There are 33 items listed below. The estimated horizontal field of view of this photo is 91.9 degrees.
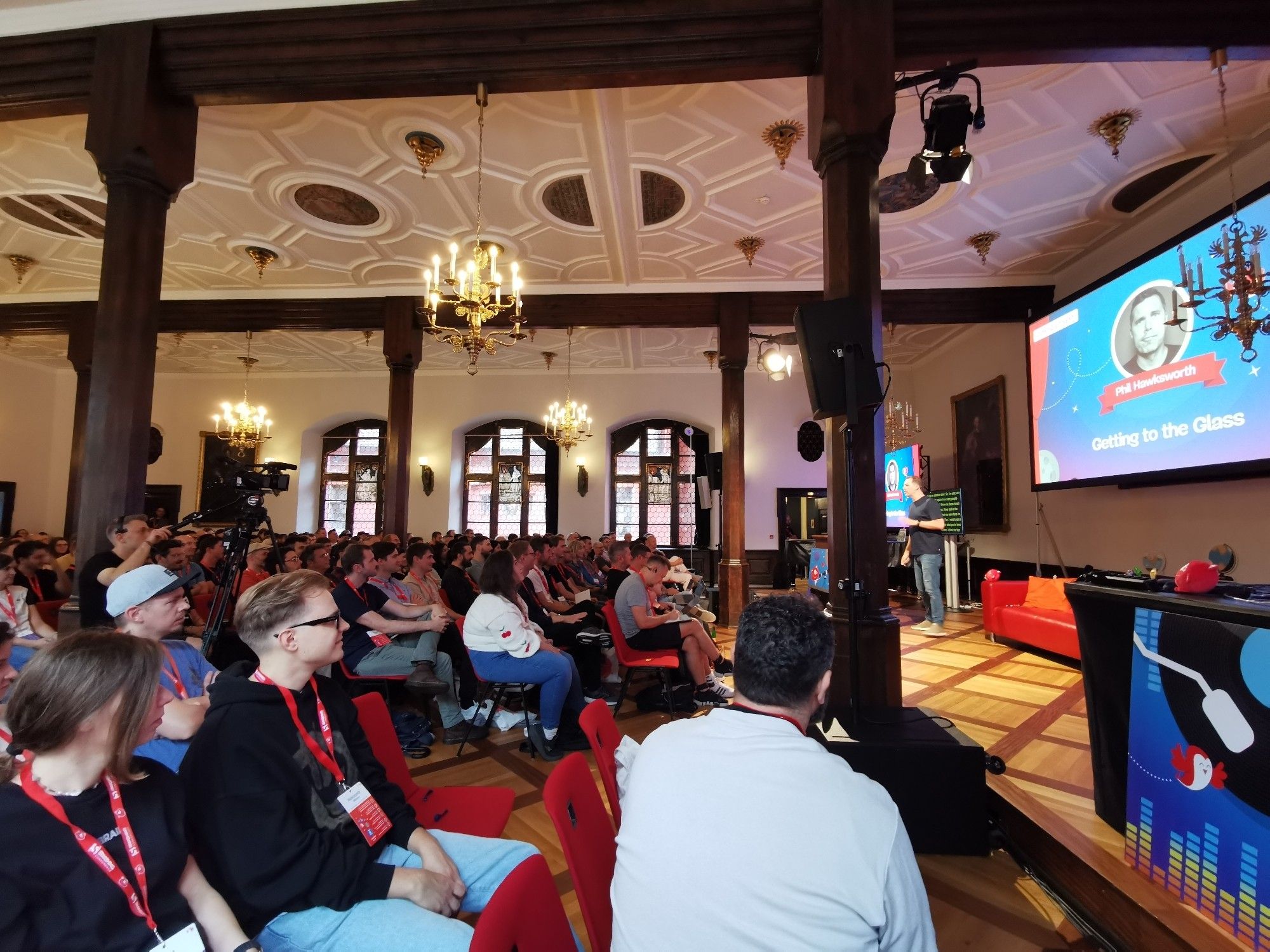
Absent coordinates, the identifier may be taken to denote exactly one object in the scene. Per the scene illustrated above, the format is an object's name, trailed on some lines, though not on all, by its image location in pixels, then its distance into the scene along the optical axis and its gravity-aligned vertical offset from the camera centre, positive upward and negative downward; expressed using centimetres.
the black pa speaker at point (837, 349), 257 +70
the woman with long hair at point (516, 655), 329 -78
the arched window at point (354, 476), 1254 +68
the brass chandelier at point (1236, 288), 332 +132
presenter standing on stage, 692 -31
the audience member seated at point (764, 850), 84 -48
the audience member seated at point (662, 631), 409 -79
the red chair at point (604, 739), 154 -61
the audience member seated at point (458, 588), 496 -63
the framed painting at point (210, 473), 1207 +68
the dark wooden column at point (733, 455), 746 +72
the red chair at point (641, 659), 388 -93
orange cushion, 566 -73
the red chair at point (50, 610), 480 -82
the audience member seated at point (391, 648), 351 -81
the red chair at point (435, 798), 186 -93
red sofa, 513 -94
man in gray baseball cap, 176 -48
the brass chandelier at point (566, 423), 1020 +153
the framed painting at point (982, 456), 830 +89
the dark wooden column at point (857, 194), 289 +160
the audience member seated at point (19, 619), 304 -61
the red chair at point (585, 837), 114 -67
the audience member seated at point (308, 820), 125 -69
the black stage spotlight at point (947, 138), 340 +216
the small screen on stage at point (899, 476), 938 +65
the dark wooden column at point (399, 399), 756 +136
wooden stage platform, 185 -122
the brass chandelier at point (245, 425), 974 +136
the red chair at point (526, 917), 79 -57
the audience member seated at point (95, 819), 95 -53
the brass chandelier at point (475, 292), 454 +166
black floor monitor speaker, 228 -98
